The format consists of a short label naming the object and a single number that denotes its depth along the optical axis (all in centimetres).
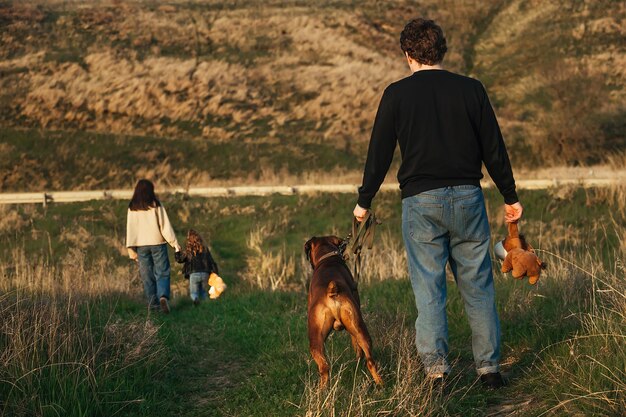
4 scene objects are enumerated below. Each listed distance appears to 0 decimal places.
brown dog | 601
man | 612
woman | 1210
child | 1315
